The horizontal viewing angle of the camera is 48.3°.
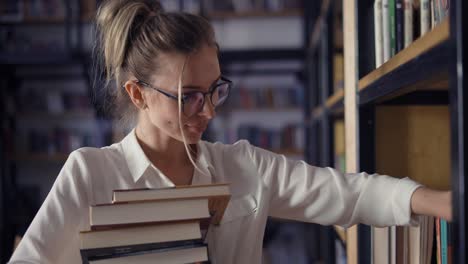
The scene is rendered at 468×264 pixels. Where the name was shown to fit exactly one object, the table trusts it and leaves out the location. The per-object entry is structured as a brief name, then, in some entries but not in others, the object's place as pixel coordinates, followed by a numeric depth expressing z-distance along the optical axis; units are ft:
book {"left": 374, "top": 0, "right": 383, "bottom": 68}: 4.07
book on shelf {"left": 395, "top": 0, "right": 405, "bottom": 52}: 3.93
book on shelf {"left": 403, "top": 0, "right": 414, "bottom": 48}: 3.87
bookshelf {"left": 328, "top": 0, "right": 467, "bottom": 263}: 4.14
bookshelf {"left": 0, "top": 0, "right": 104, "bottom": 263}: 15.57
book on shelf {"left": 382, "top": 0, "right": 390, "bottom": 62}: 3.95
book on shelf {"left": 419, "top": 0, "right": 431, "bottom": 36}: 3.51
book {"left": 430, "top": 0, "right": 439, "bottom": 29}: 3.28
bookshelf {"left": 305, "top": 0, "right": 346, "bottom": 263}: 7.64
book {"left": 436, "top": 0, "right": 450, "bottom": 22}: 2.96
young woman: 3.56
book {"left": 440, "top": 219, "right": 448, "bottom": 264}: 3.17
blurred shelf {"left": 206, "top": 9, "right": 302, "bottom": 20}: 15.97
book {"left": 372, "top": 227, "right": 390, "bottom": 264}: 3.92
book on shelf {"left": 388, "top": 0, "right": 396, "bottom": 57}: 3.94
